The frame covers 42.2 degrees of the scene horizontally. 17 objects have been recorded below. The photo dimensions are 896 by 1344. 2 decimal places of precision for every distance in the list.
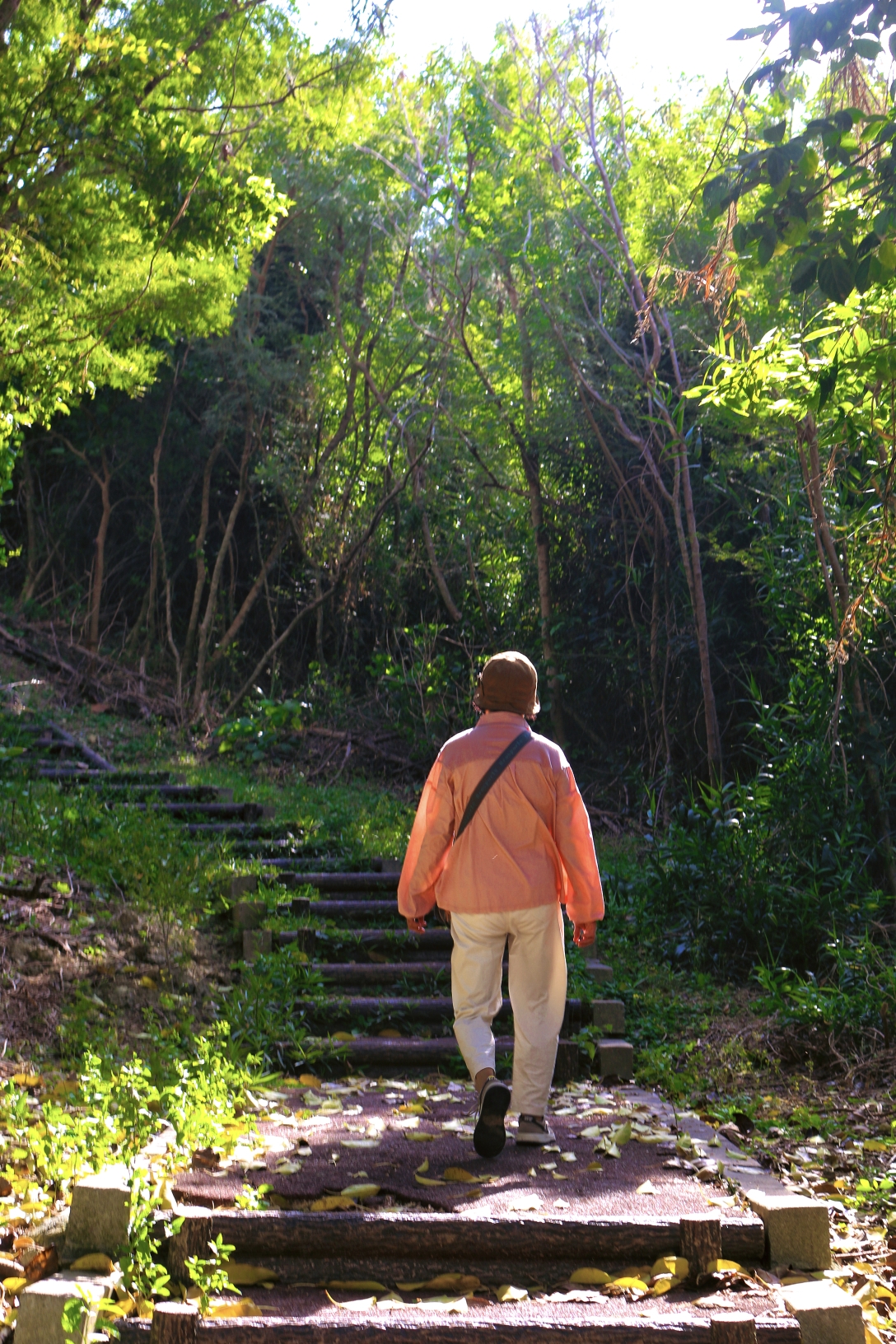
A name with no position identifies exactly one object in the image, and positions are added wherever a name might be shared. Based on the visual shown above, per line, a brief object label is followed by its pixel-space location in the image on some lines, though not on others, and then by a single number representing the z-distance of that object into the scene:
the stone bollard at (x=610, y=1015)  6.04
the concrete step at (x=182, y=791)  10.06
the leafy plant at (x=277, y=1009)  5.51
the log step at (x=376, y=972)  6.52
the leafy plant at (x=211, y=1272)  2.96
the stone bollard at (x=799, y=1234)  3.25
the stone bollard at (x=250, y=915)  6.97
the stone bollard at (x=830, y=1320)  2.79
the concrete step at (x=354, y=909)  7.30
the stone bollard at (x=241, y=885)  7.37
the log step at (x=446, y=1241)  3.22
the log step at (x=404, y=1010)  6.08
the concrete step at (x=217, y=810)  9.53
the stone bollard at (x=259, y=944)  6.67
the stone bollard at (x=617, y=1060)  5.61
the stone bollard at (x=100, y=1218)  3.08
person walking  4.20
